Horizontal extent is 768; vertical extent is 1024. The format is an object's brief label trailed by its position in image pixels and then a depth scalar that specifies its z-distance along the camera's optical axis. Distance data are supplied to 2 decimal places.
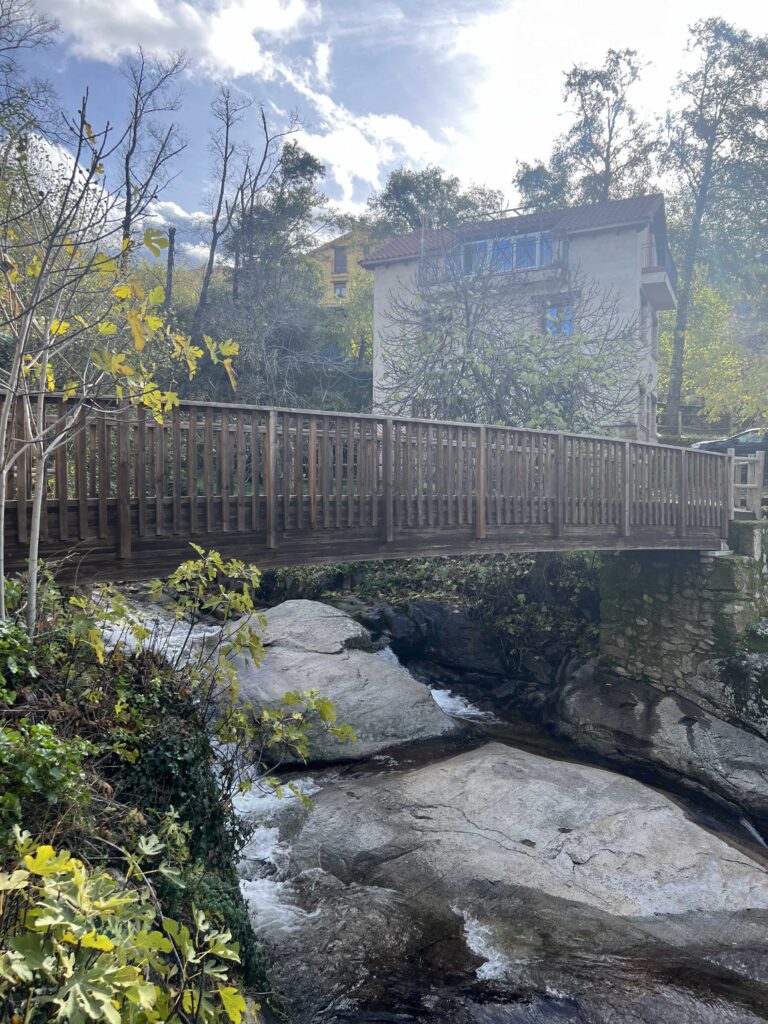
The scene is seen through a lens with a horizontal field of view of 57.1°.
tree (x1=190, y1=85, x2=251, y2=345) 21.86
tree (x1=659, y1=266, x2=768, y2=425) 24.09
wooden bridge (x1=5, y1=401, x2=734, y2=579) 6.30
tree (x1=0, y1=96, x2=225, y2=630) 4.04
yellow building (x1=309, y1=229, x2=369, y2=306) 40.49
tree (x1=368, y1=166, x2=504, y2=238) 31.62
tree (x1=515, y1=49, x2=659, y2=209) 31.28
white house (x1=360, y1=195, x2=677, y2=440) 20.19
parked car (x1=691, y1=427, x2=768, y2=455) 24.58
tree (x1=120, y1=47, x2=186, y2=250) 19.78
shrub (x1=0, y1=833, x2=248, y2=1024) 1.87
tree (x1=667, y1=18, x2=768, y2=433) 25.67
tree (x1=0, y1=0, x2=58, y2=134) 15.03
